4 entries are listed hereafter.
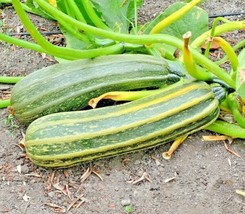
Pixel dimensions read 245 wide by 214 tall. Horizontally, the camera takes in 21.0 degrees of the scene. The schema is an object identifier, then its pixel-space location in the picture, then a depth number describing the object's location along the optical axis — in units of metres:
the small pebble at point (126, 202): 2.26
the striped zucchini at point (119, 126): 2.29
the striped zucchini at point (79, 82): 2.43
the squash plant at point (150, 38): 2.33
